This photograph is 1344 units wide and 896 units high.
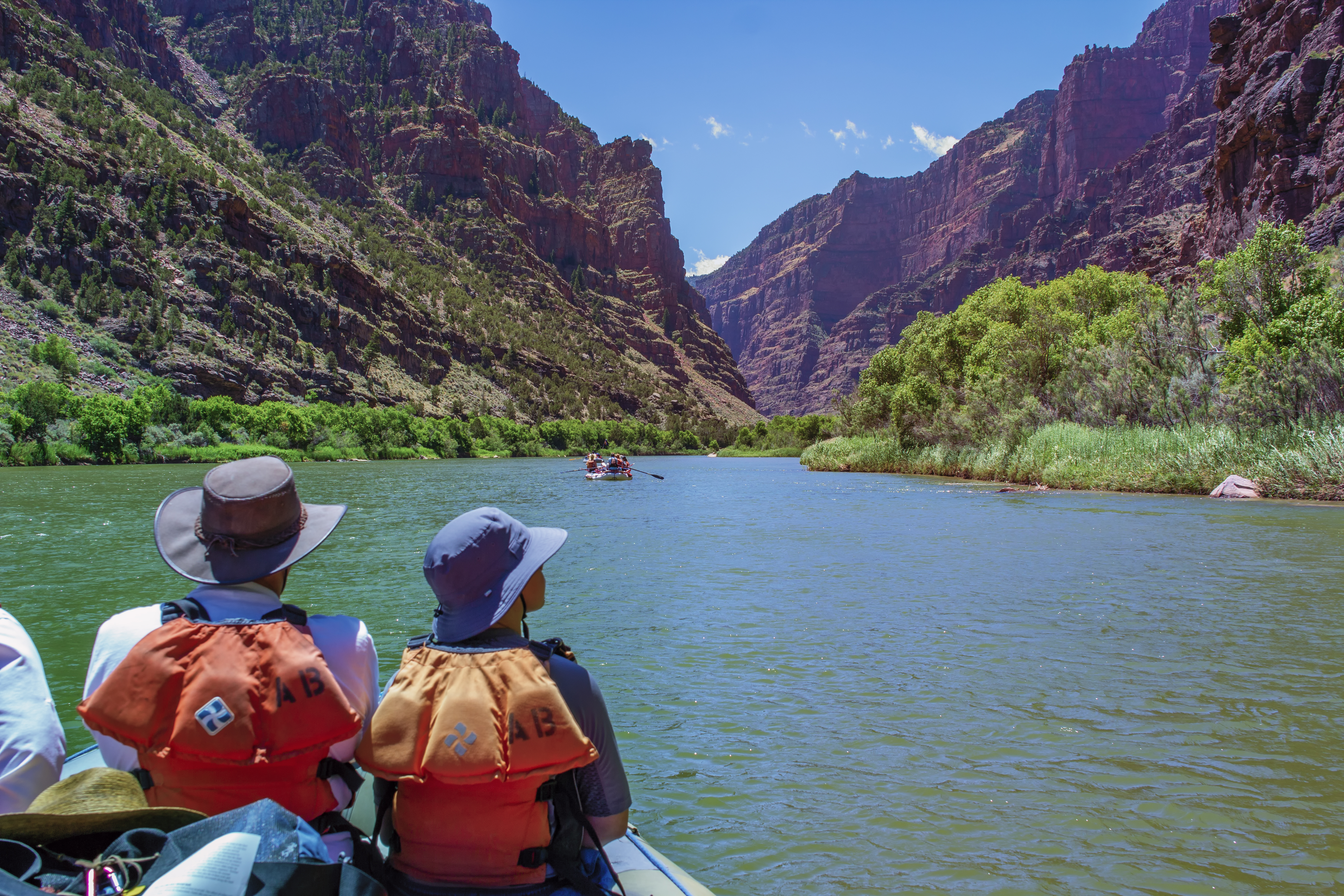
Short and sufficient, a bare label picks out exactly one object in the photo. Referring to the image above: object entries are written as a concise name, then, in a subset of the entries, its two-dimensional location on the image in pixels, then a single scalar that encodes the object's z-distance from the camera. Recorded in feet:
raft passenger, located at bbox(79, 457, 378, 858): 8.63
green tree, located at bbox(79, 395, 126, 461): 178.29
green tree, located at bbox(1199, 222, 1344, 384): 80.84
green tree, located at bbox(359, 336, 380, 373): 368.48
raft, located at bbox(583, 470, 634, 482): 161.38
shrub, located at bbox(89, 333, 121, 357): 249.96
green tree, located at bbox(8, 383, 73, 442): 173.68
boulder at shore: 83.61
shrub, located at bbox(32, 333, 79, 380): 217.15
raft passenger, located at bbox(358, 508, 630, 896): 8.89
